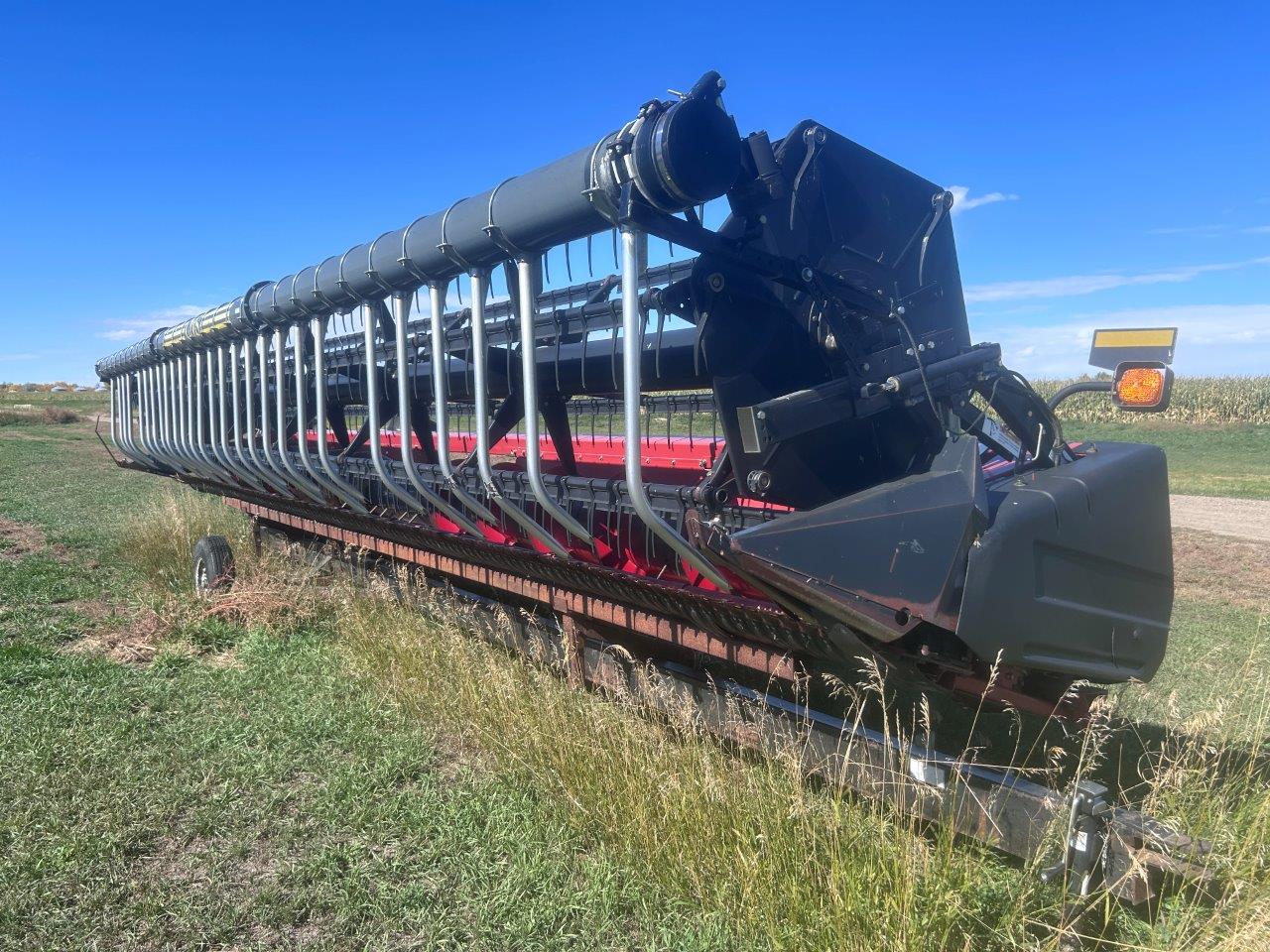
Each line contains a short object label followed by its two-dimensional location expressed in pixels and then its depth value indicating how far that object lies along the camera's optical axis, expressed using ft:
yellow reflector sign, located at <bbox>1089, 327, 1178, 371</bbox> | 10.02
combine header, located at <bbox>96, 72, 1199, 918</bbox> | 8.51
